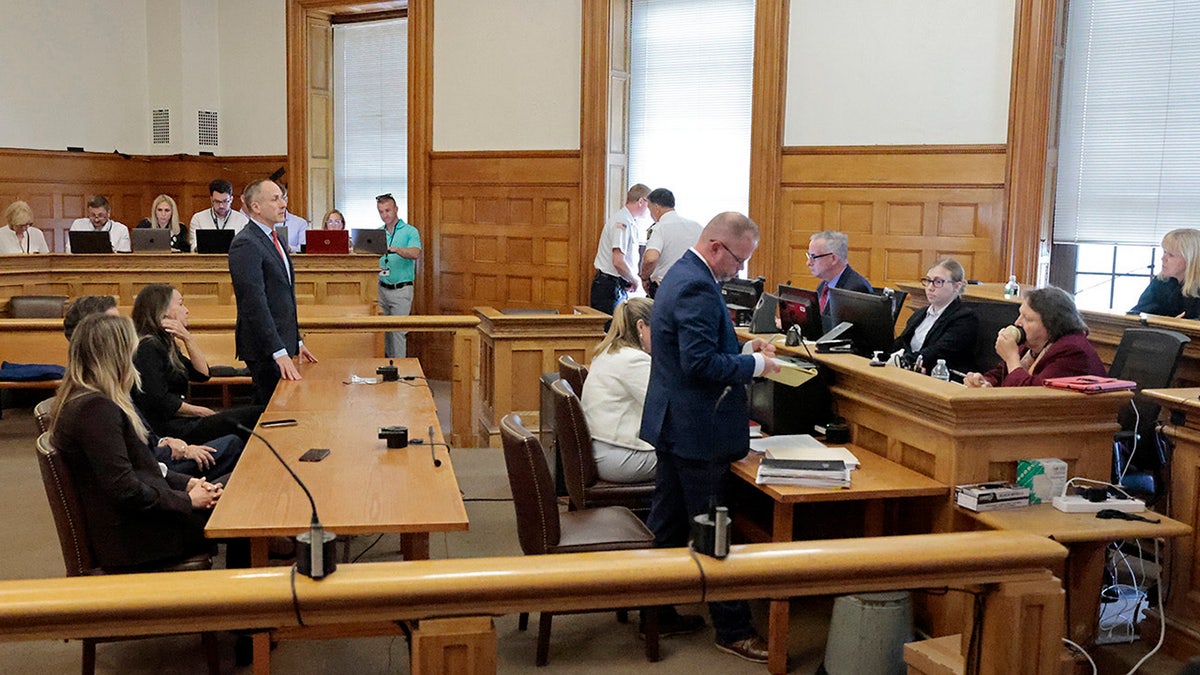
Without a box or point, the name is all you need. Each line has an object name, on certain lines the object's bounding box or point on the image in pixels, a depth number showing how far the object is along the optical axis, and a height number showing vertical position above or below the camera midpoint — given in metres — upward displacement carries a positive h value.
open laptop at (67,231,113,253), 8.16 -0.35
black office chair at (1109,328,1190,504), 4.26 -0.80
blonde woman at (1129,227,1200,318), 5.57 -0.32
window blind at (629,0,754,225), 8.38 +0.87
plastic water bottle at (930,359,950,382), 4.00 -0.59
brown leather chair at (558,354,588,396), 4.78 -0.75
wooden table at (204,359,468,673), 2.72 -0.81
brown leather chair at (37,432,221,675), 3.08 -0.94
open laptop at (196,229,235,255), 8.39 -0.33
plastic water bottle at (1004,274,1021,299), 6.12 -0.42
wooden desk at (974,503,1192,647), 3.05 -0.91
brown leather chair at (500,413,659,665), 3.29 -1.03
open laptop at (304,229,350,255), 8.47 -0.32
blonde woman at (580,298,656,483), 4.16 -0.81
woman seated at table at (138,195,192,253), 9.04 -0.23
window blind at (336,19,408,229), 10.41 +0.85
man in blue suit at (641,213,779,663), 3.33 -0.54
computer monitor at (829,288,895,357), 4.27 -0.44
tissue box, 3.27 -0.80
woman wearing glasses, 4.96 -0.52
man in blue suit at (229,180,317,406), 4.54 -0.40
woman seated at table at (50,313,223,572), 3.12 -0.80
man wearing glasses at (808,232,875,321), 5.56 -0.26
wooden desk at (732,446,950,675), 3.28 -0.87
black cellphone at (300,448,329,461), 3.34 -0.80
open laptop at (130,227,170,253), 8.52 -0.34
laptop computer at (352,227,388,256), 8.68 -0.32
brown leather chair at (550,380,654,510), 4.00 -0.99
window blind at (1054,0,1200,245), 6.75 +0.64
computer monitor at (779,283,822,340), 4.69 -0.44
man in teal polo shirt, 9.02 -0.52
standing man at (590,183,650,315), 7.90 -0.36
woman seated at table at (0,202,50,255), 8.41 -0.28
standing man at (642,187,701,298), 7.12 -0.18
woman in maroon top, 3.88 -0.46
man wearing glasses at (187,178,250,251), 9.27 -0.14
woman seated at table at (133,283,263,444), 4.35 -0.72
